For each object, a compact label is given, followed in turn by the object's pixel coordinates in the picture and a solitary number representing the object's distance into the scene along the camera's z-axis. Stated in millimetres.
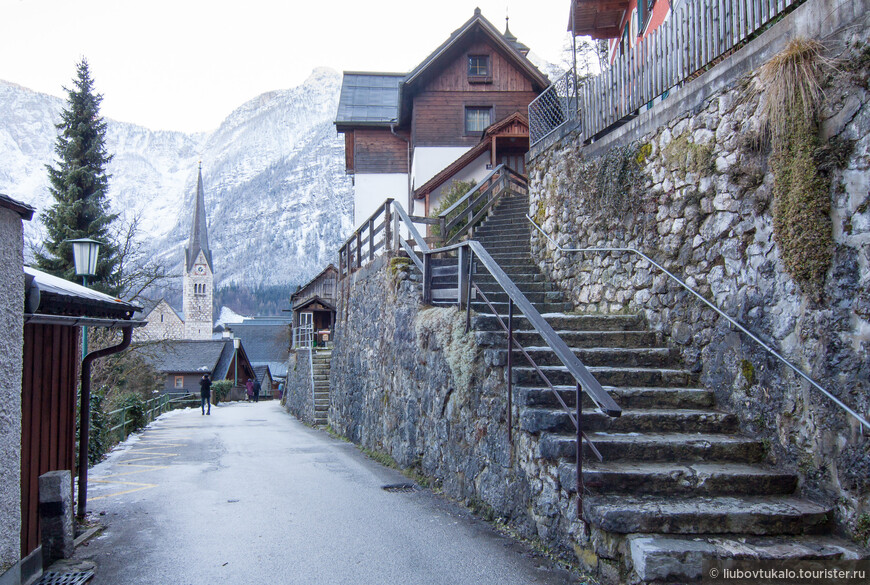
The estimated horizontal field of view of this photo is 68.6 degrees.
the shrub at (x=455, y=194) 17844
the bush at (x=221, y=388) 38334
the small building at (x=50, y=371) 4332
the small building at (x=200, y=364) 47281
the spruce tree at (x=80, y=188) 21297
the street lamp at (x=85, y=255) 9211
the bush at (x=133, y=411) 15617
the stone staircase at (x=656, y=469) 3664
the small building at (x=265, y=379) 55844
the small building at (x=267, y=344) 66931
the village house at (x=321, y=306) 38938
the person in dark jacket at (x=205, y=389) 24469
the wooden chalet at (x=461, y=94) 21641
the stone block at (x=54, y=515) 4570
